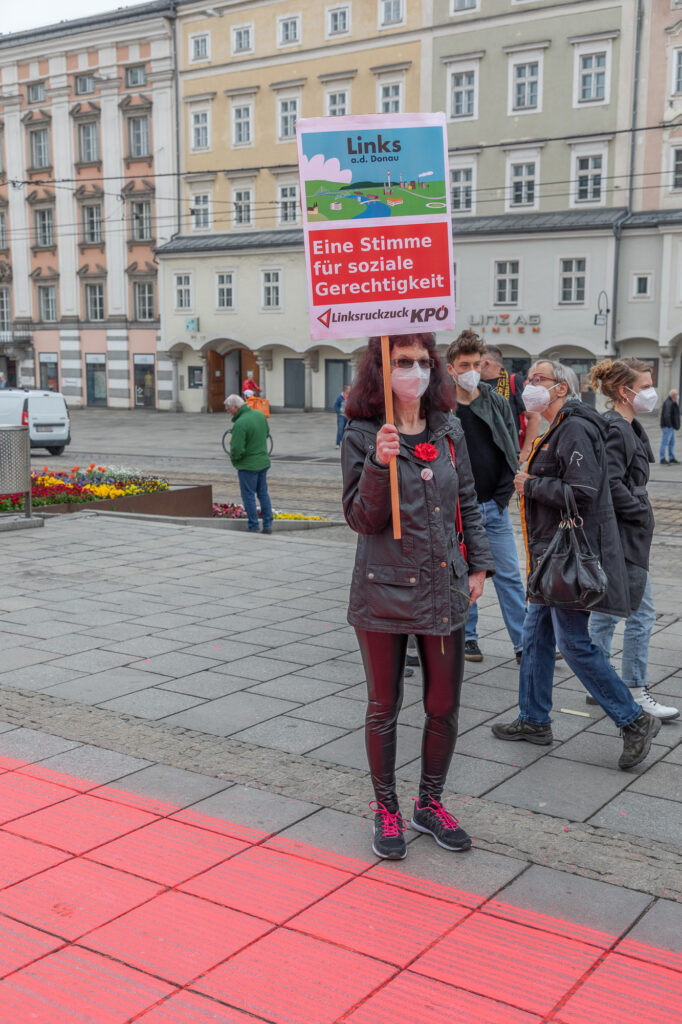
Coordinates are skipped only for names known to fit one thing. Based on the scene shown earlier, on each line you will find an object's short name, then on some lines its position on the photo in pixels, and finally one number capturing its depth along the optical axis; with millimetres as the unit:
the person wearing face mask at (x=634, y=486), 5090
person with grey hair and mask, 4719
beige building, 41094
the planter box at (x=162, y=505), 13008
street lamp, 36031
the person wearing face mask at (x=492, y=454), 6109
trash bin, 11258
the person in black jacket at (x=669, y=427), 22562
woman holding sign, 3771
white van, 24125
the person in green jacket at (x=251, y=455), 12297
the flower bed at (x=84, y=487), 13125
